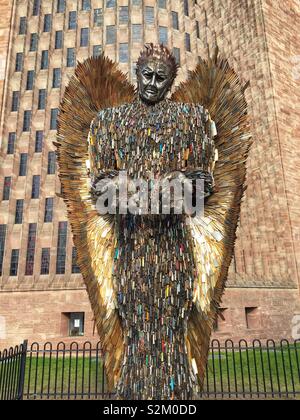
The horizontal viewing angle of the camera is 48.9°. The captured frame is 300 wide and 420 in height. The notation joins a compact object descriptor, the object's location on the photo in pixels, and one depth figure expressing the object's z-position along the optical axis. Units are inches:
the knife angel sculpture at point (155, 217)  132.4
